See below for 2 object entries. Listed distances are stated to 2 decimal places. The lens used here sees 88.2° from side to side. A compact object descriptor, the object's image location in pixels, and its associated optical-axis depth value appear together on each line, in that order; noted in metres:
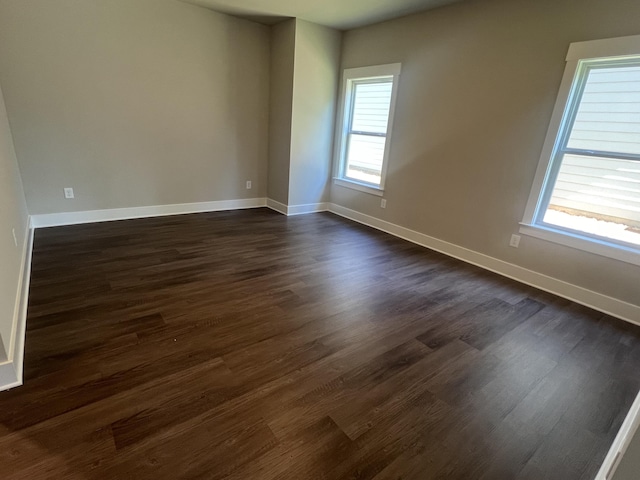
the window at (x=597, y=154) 2.46
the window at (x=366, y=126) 4.25
